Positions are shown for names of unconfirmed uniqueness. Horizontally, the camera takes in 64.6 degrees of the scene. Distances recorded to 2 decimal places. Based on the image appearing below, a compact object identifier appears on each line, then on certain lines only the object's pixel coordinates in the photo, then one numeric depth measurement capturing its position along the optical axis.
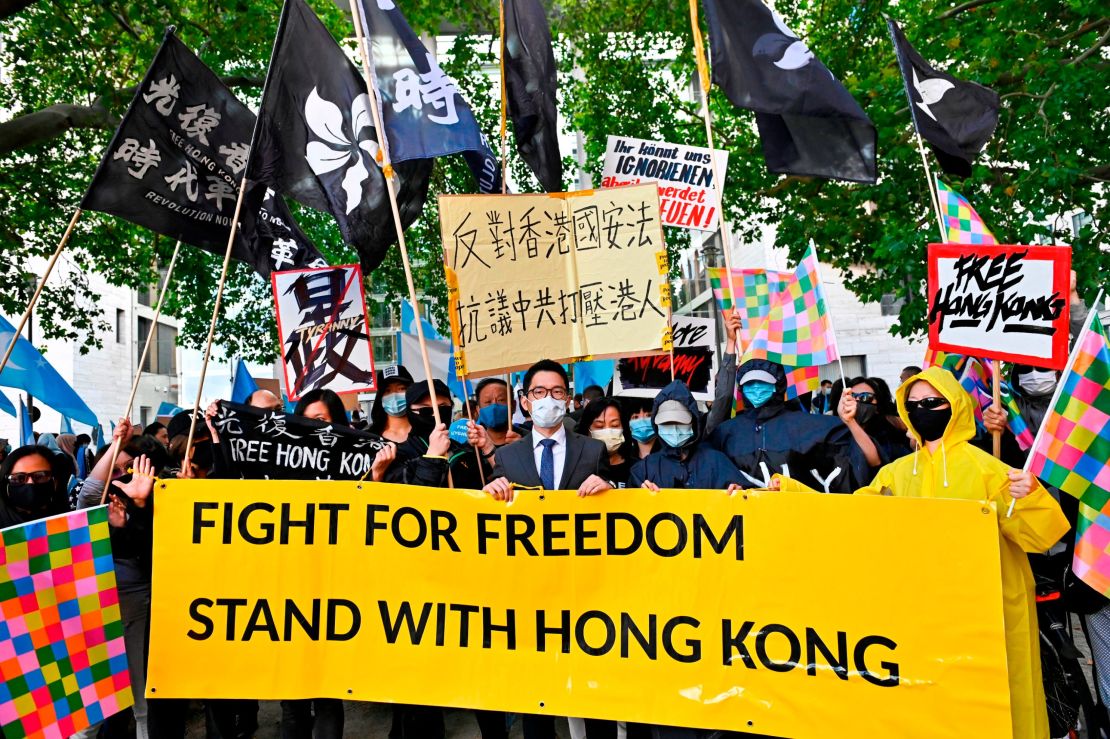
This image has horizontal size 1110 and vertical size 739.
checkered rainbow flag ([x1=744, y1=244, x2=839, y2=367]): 6.89
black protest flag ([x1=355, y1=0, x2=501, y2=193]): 4.90
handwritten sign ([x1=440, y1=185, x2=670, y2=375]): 5.00
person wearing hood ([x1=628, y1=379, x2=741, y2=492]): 4.37
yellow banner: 3.37
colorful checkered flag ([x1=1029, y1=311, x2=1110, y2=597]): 3.46
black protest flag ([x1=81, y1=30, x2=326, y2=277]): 4.88
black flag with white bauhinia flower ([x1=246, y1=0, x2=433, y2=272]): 4.77
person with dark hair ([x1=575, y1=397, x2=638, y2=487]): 5.69
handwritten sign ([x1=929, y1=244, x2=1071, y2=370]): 4.32
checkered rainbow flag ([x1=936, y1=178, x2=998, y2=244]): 6.01
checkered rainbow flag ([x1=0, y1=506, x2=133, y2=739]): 3.64
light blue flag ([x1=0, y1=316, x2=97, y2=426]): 6.61
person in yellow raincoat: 3.33
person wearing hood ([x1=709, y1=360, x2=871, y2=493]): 4.66
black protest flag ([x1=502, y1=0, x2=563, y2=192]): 6.07
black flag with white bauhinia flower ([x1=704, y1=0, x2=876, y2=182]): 5.58
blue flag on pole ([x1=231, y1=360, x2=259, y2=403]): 10.29
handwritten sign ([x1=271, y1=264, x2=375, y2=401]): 6.46
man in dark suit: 4.38
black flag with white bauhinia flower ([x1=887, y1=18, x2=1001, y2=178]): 5.95
